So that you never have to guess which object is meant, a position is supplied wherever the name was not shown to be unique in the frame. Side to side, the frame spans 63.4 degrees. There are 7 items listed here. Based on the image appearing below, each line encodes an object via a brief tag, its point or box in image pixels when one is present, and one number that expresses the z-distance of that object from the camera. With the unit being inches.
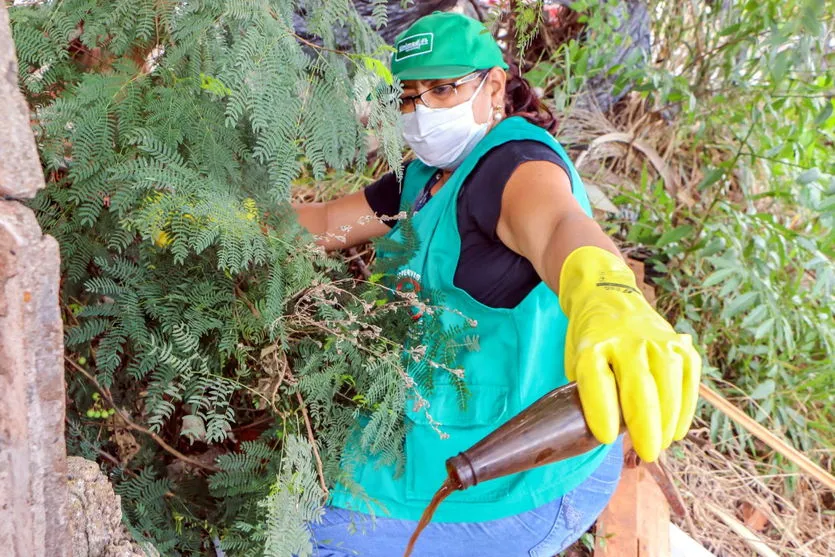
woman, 66.8
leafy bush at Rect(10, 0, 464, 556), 57.4
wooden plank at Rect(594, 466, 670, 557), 97.7
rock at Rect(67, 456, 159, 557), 49.7
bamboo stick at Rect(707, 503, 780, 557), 127.3
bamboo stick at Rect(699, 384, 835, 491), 103.3
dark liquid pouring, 47.5
